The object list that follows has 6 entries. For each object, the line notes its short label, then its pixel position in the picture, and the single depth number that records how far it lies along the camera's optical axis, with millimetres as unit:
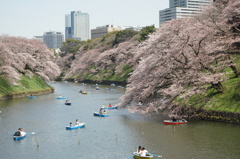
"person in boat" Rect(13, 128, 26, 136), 34500
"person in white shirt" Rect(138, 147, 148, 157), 26616
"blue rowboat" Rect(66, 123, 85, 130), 38644
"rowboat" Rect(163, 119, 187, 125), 37531
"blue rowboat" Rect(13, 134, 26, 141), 34281
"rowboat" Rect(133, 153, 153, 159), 26422
